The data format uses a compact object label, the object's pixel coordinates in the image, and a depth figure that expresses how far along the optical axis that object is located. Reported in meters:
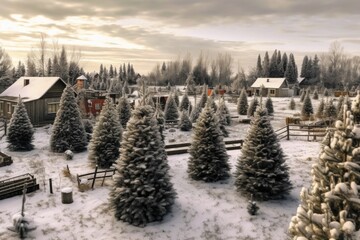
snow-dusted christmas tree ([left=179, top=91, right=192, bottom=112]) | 57.69
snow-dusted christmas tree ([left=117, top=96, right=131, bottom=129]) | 38.25
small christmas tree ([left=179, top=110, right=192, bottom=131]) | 41.03
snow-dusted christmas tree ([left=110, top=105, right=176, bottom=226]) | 16.28
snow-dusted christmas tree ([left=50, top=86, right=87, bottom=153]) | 28.62
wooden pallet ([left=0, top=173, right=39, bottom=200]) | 18.91
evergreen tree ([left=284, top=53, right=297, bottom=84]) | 109.19
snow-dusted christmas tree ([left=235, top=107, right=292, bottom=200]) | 18.83
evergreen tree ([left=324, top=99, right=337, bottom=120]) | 47.78
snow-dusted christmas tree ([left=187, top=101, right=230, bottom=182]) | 21.36
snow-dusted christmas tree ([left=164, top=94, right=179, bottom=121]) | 47.12
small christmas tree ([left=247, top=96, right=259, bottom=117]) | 50.38
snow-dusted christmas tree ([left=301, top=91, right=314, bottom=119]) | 52.22
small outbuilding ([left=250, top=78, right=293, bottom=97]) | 85.50
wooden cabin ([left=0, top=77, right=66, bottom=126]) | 39.69
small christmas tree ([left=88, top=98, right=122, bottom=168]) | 24.08
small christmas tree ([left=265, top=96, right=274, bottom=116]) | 54.52
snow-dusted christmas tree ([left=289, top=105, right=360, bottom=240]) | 5.92
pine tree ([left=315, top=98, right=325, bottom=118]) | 50.31
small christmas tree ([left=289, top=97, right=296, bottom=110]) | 61.41
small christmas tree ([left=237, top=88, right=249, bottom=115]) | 55.25
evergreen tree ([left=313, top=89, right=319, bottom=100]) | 77.56
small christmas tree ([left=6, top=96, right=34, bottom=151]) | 29.00
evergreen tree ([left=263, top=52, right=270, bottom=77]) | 114.06
